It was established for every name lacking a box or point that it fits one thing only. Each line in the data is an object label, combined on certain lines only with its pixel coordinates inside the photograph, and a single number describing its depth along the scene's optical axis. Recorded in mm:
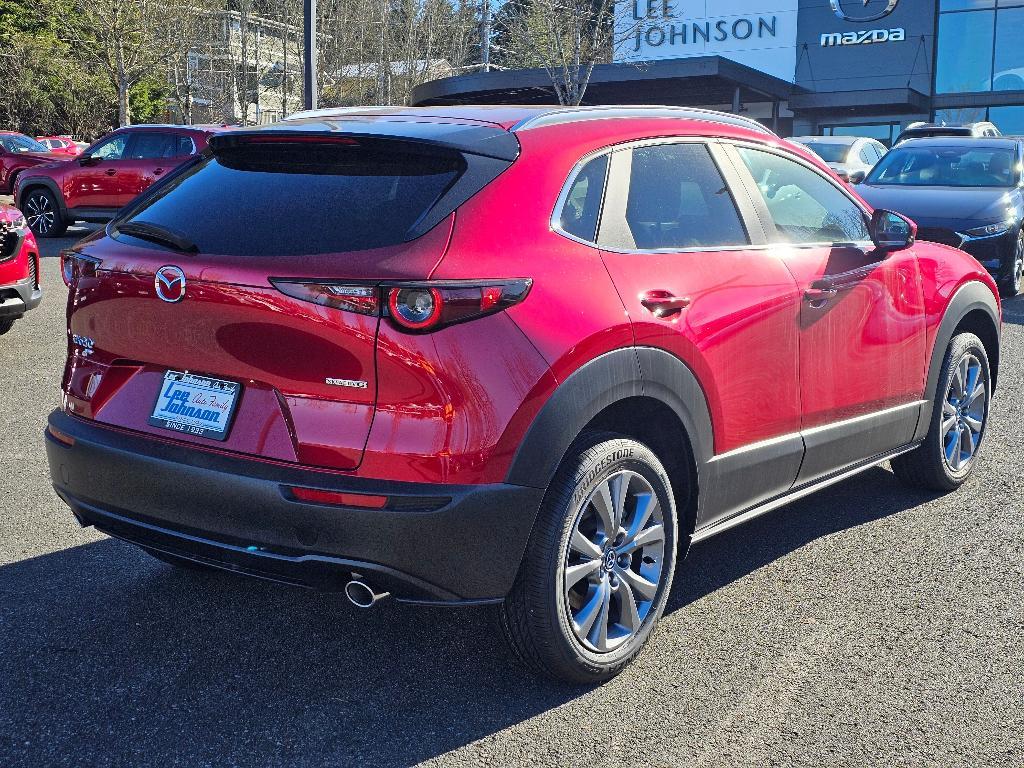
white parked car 20245
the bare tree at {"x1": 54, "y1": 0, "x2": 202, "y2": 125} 38438
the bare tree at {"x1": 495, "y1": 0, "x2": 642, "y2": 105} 35094
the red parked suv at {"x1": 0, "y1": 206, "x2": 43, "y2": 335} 8406
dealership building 41344
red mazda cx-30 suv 3137
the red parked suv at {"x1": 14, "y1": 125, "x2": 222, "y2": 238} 18719
